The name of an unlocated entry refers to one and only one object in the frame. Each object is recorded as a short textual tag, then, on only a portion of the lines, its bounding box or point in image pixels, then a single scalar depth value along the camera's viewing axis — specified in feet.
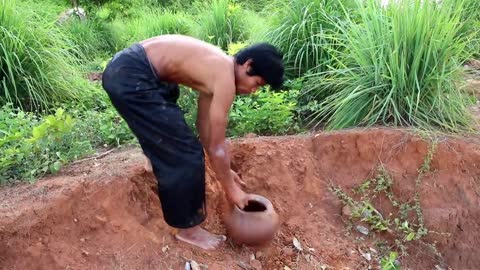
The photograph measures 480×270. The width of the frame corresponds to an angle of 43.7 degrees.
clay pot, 11.33
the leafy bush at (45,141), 11.87
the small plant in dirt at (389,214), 13.43
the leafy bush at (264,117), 14.84
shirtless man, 10.27
